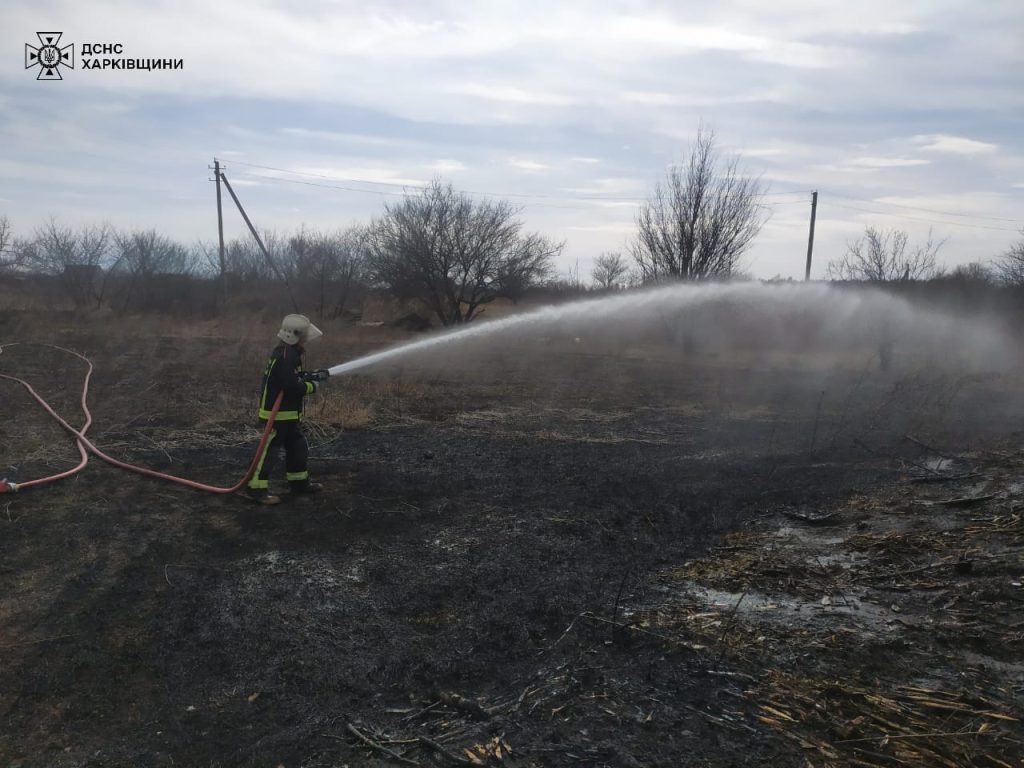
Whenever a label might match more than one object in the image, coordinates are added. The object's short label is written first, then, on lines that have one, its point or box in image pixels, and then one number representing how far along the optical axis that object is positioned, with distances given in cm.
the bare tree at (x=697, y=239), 2245
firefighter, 673
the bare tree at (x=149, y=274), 2642
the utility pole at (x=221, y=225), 2892
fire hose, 651
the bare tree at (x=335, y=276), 3012
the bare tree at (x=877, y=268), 1998
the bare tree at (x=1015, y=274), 2375
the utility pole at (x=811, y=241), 2760
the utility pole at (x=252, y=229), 2369
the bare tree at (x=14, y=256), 3089
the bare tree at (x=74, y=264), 2581
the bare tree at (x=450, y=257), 2623
